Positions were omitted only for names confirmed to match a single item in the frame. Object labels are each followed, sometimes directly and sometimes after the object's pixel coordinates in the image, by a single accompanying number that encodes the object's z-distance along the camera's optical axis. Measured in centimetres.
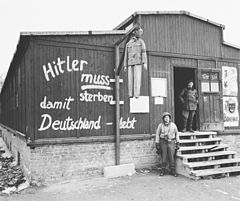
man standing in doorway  941
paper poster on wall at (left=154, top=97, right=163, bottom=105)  910
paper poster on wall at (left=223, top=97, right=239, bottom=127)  1034
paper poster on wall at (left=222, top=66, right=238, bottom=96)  1042
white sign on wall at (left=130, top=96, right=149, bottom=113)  870
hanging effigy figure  720
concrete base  780
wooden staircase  762
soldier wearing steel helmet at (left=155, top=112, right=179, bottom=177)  797
